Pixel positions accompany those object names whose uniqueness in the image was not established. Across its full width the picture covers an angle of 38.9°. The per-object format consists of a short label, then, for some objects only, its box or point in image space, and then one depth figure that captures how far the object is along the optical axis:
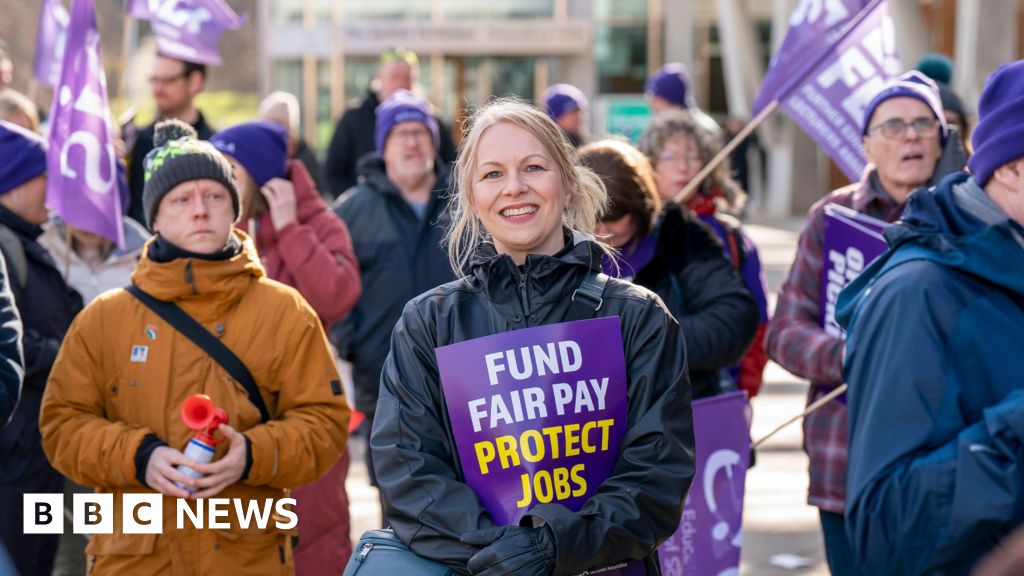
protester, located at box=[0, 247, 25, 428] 4.13
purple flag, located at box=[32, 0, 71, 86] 7.82
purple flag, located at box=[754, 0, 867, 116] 6.05
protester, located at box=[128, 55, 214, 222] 7.04
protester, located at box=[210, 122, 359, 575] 5.55
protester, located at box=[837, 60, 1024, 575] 2.71
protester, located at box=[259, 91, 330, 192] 8.91
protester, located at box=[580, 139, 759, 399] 4.86
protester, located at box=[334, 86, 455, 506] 6.35
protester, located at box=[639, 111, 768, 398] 5.95
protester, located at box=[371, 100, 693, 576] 3.03
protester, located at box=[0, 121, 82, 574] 4.79
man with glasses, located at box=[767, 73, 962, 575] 4.77
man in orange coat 4.04
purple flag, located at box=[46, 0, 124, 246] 5.27
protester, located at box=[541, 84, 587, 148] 11.15
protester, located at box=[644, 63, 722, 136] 10.30
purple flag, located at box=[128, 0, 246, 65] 7.02
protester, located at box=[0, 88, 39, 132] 6.69
